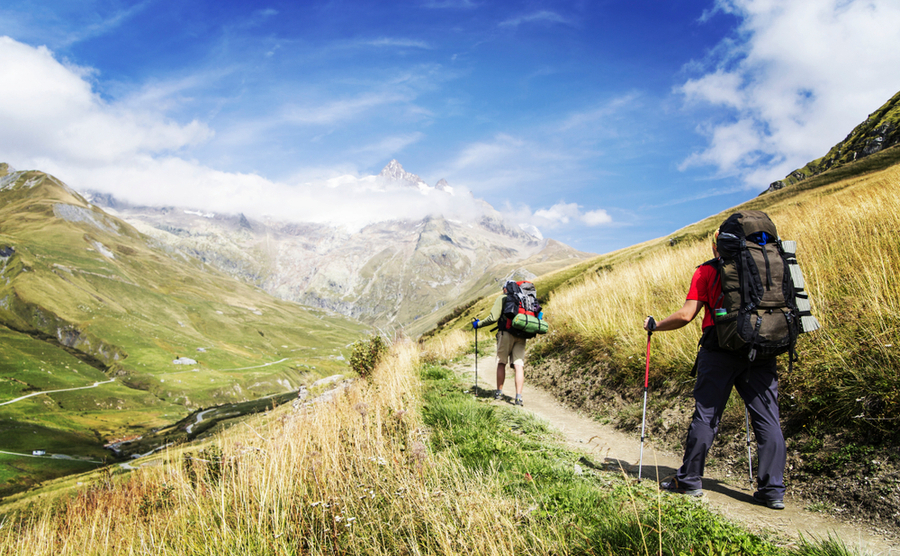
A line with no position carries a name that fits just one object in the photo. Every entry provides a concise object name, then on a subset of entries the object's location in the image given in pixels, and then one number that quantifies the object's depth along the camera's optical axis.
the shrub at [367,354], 16.91
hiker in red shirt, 4.59
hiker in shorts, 9.92
